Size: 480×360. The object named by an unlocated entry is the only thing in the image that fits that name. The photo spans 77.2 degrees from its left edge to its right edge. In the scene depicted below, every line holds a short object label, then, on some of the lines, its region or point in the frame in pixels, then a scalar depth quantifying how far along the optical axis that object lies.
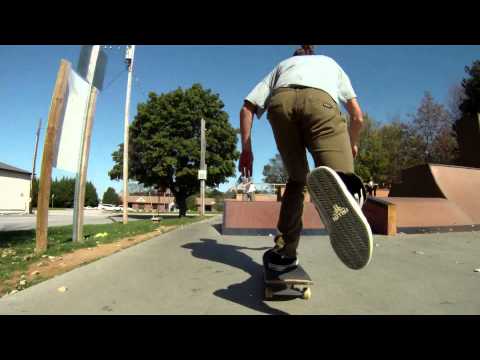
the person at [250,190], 14.00
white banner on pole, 5.09
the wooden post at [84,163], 5.72
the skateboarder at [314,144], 1.65
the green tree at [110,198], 90.00
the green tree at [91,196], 77.62
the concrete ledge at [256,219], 6.67
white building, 43.50
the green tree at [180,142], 24.39
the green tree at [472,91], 25.02
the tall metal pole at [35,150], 37.25
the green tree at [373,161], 29.75
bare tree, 27.81
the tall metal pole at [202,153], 22.54
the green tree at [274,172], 69.44
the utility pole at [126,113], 16.42
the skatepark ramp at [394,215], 6.62
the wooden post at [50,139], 4.73
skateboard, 2.05
